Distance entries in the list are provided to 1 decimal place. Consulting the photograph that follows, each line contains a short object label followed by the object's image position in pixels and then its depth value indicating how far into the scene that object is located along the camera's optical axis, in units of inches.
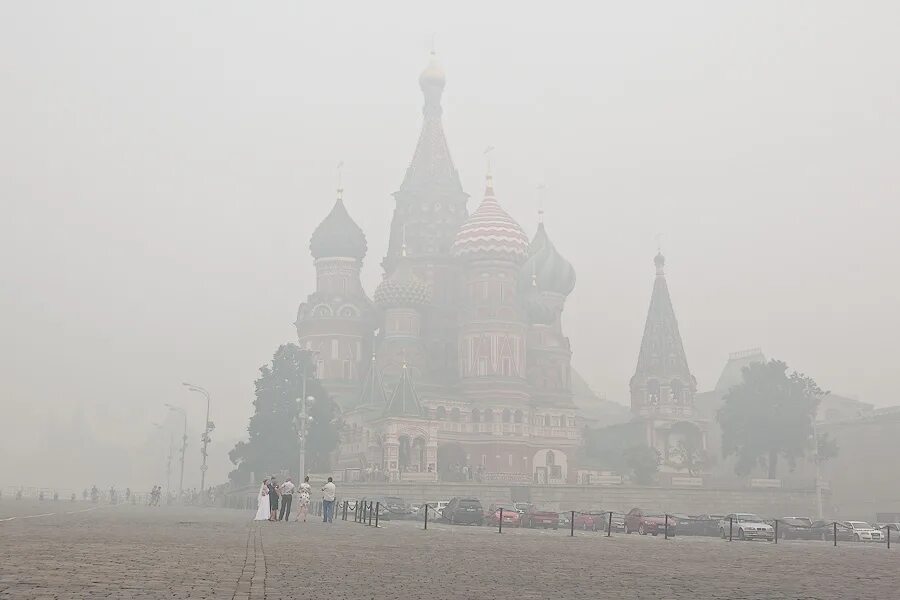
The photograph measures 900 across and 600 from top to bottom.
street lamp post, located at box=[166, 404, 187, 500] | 3189.2
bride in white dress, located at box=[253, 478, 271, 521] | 1310.3
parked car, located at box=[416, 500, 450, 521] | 1836.9
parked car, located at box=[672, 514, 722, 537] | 1615.4
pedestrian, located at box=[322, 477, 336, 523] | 1275.8
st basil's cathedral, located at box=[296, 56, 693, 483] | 3196.4
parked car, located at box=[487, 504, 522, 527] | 1644.9
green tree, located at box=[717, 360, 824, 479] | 3080.7
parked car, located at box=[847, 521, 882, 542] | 1708.9
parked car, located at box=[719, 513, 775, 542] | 1386.6
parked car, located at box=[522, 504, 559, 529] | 1642.5
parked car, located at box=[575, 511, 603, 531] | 1705.2
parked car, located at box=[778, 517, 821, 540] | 1576.0
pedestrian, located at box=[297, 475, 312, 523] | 1309.1
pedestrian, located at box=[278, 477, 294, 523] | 1312.7
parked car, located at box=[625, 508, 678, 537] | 1510.8
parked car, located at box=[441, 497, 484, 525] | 1610.5
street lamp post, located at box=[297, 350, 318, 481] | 2084.2
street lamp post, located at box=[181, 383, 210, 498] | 2821.9
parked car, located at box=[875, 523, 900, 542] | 1803.6
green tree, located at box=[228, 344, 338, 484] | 2773.1
